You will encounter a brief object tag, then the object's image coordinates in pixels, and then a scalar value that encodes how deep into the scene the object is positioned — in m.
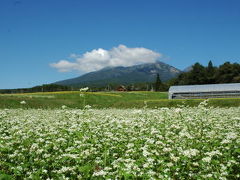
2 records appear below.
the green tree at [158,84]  107.75
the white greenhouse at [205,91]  50.97
